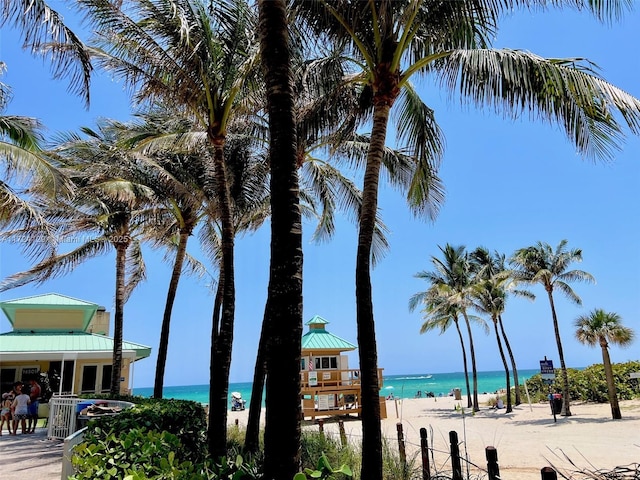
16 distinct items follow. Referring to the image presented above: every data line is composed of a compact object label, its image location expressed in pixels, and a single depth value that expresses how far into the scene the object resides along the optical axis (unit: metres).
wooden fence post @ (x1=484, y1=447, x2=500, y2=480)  5.47
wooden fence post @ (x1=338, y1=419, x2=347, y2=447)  10.36
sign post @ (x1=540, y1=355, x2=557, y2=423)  24.57
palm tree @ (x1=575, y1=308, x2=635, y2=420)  23.96
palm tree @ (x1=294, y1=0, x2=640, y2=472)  6.53
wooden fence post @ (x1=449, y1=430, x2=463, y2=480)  6.52
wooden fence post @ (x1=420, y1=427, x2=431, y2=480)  7.34
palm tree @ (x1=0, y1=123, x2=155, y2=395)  14.62
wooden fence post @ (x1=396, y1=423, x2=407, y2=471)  8.20
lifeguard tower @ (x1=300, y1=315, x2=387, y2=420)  22.33
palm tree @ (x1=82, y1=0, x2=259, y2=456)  8.94
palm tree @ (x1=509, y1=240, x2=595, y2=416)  27.16
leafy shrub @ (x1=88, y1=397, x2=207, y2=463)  6.36
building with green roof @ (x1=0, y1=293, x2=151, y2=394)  21.00
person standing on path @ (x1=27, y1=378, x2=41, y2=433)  16.23
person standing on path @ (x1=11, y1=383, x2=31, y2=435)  15.59
